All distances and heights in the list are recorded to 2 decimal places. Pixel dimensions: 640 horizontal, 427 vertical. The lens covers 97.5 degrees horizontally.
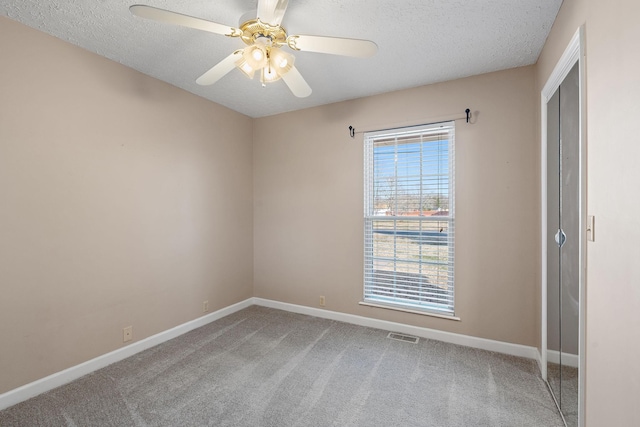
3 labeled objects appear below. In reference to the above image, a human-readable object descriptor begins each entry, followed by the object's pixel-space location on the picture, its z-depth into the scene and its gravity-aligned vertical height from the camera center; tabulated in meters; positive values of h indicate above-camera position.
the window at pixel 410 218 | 2.85 -0.04
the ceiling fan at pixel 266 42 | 1.44 +0.99
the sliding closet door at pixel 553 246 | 1.90 -0.23
